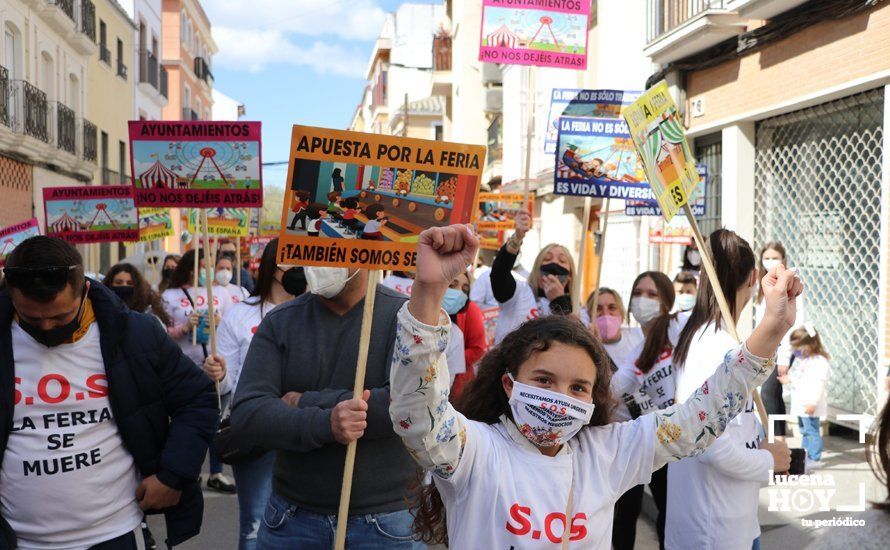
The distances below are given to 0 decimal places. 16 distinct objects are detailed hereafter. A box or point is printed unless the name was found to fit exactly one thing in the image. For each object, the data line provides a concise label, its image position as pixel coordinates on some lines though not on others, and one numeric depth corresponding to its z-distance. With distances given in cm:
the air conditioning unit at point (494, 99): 3325
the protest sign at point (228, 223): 1045
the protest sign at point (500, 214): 1483
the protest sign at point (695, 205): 983
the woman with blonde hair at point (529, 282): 670
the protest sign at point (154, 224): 1108
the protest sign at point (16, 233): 825
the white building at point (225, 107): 6869
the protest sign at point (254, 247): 1753
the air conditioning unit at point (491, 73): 3391
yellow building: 2733
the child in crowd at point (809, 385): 845
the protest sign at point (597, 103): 775
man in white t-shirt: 329
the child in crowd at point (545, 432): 243
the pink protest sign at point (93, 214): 872
